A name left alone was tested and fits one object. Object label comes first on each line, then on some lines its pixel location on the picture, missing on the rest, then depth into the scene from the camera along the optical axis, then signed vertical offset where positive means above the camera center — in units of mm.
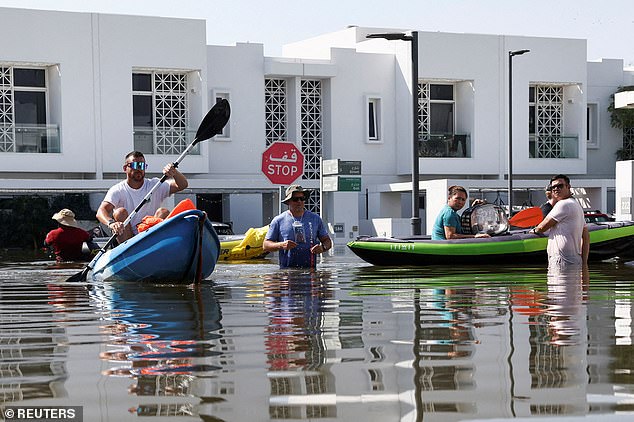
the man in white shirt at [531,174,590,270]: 13703 -754
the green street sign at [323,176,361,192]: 23578 -283
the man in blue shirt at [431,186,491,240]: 15719 -821
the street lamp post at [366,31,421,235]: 24109 +677
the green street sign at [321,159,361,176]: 23516 +58
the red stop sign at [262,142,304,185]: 22516 +152
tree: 40625 +1563
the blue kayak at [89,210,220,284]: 12992 -901
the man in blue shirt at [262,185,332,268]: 14055 -767
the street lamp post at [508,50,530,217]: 33281 +696
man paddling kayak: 13242 -244
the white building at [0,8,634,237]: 32594 +1830
